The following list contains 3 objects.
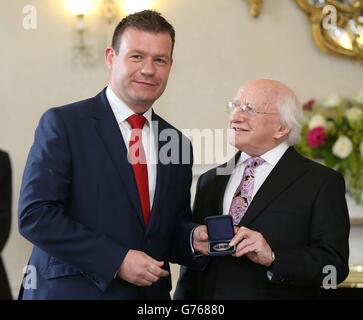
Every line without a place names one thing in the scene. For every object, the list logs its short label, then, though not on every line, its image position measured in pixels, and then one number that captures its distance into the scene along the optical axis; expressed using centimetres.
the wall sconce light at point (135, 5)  441
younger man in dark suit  193
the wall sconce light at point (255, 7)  445
